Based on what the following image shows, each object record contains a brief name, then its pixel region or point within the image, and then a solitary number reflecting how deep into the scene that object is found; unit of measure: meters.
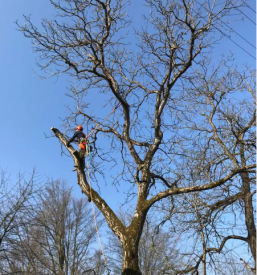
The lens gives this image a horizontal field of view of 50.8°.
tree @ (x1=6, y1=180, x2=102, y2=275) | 14.33
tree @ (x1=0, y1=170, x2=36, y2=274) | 9.39
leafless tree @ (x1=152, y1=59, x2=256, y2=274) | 6.26
